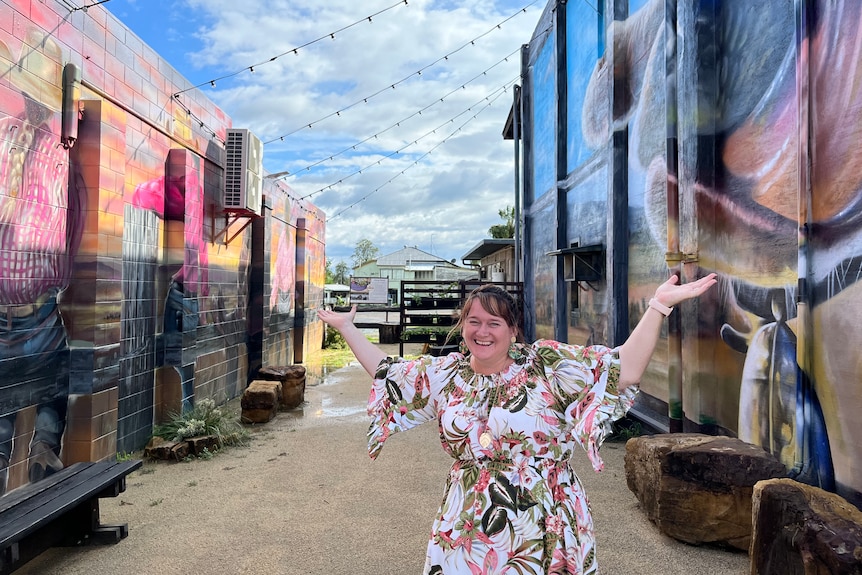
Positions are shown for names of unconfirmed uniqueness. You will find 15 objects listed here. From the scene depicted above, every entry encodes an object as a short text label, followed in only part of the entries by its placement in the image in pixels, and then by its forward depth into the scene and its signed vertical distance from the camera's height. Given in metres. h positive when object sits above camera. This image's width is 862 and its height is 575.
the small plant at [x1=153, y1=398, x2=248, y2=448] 5.66 -1.27
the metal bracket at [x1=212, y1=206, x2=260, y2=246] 7.74 +1.24
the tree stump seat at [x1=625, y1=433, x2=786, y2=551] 3.33 -1.11
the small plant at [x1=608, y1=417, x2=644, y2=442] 6.21 -1.40
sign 14.65 +0.37
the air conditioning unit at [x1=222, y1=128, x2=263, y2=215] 7.63 +1.85
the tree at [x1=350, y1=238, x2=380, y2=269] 61.88 +6.16
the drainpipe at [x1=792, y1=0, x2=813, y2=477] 3.30 +0.39
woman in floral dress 1.62 -0.37
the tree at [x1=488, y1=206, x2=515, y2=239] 27.73 +3.89
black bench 2.81 -1.14
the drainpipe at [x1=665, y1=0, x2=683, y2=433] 5.12 +0.82
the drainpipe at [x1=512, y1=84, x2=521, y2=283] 13.10 +3.77
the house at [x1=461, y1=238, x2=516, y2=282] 15.40 +1.55
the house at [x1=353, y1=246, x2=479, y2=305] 35.33 +2.84
